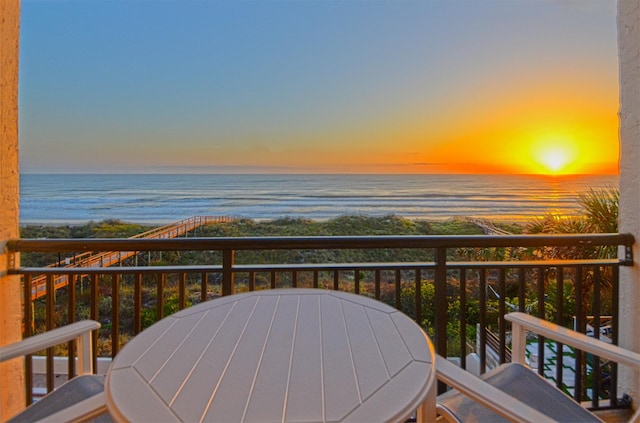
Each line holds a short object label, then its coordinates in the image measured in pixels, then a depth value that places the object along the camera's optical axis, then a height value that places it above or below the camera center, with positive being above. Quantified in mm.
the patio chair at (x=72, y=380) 1058 -674
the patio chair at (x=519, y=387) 788 -614
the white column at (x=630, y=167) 1720 +235
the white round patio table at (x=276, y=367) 673 -436
